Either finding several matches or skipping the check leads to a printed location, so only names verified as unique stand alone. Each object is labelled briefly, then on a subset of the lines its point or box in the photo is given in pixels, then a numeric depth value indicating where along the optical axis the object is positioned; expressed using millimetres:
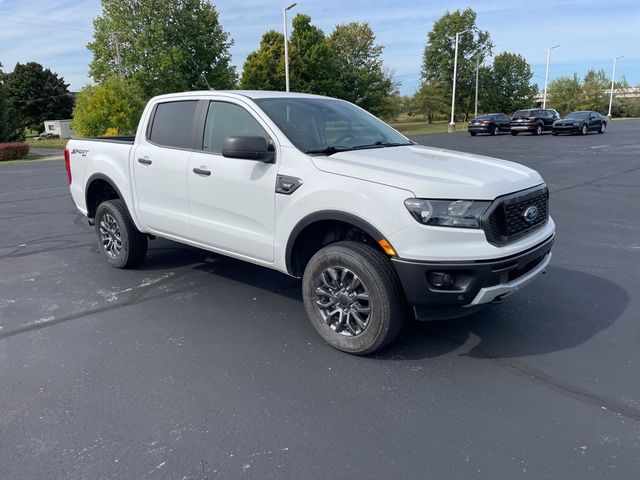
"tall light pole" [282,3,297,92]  30838
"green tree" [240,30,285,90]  49094
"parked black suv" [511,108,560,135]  33219
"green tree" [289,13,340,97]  49906
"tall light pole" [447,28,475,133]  44731
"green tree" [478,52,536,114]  76312
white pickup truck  3367
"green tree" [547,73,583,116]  78788
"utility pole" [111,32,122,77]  40781
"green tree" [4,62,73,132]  63094
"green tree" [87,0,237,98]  44281
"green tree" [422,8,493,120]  71938
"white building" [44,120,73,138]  58312
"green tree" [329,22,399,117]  58250
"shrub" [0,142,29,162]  26402
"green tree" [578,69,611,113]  76875
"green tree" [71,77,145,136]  27328
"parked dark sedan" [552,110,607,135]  31484
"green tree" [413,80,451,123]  66312
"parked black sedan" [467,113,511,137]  35062
